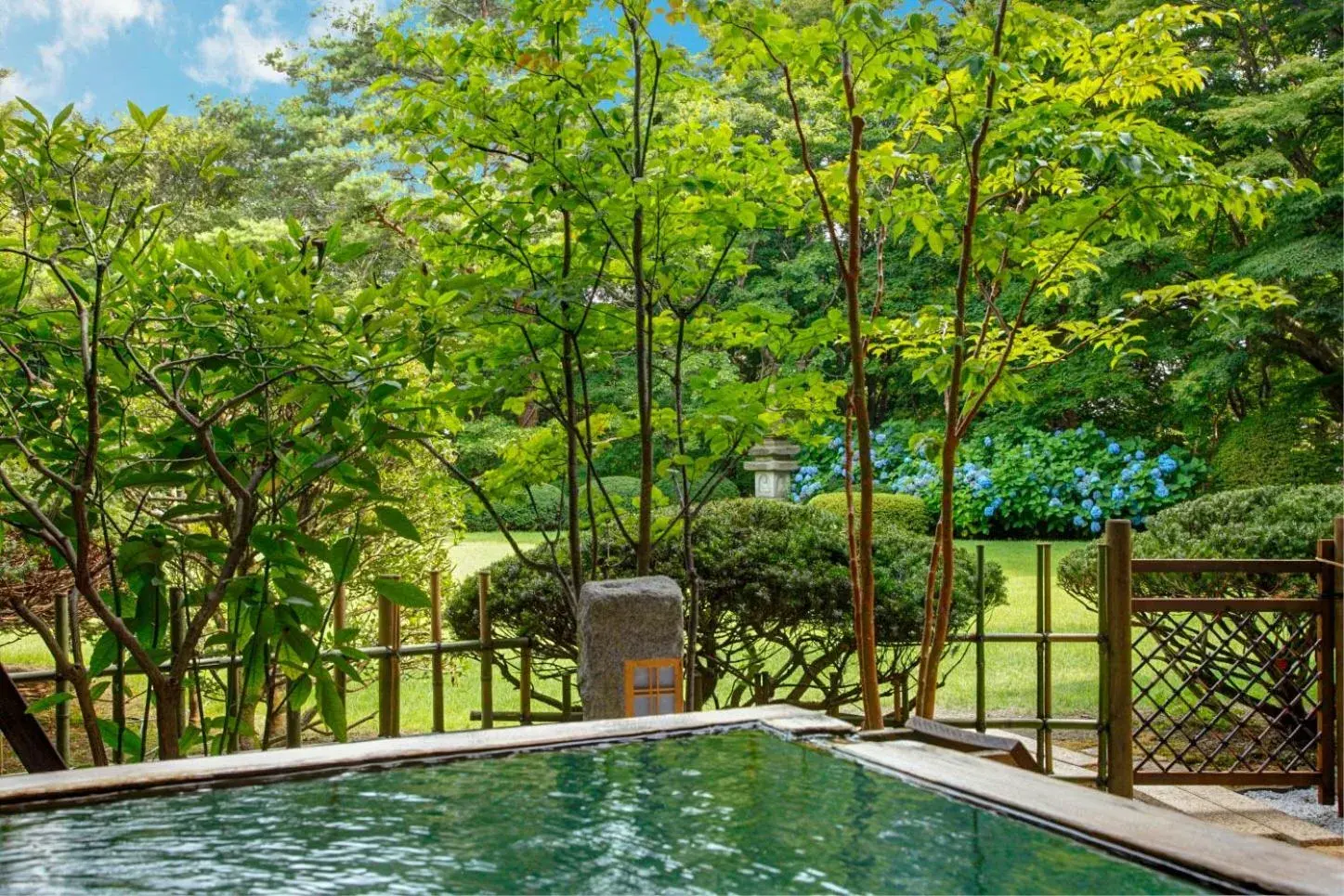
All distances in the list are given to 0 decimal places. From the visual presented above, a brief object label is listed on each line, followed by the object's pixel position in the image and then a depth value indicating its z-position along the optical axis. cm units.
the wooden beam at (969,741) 192
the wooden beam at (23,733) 183
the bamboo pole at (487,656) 347
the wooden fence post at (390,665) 321
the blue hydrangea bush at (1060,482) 972
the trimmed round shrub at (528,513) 1079
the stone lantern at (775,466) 1061
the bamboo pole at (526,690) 370
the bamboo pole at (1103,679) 328
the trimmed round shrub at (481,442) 1073
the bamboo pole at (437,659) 322
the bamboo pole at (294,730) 286
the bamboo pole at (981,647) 373
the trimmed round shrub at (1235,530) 416
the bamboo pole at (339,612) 286
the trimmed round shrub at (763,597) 385
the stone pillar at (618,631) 276
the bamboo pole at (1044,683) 372
